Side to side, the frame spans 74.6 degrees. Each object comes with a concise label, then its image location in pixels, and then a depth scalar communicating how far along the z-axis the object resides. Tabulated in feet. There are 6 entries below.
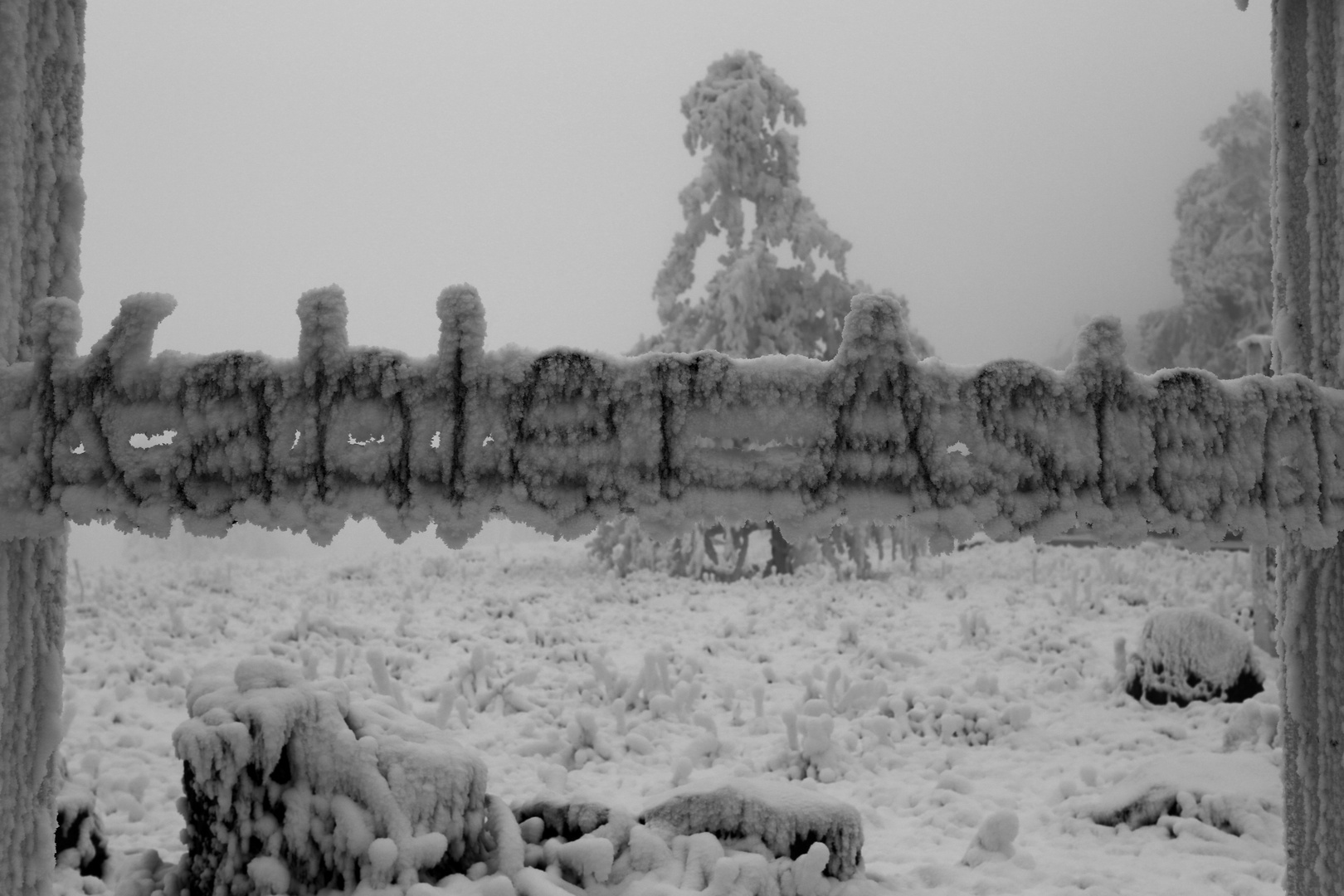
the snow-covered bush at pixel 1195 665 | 16.10
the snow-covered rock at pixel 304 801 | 7.45
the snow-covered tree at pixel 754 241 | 30.99
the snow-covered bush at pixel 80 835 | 9.53
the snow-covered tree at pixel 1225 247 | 42.57
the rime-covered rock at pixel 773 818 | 8.92
